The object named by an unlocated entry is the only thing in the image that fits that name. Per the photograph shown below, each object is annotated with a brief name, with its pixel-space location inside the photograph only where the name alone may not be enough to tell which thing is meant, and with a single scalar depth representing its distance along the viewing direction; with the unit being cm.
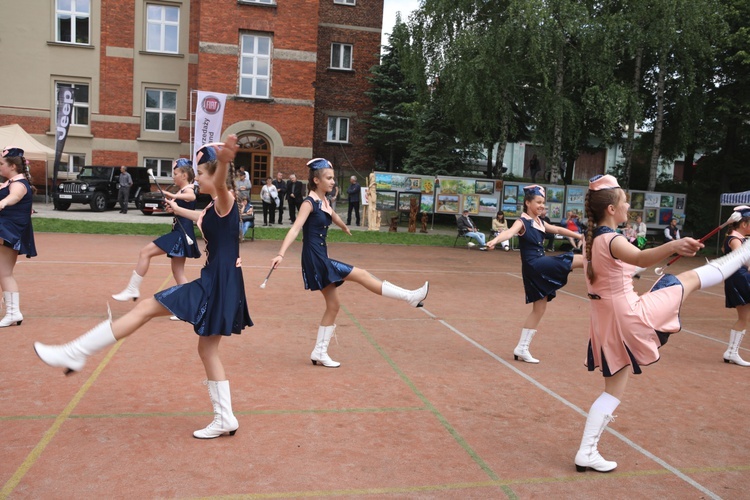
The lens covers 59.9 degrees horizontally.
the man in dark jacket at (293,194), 2508
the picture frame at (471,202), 2544
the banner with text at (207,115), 2395
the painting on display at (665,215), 2689
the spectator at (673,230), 2212
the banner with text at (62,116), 2862
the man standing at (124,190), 2772
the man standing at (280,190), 2580
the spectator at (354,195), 2583
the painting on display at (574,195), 2572
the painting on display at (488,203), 2565
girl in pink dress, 431
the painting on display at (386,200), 2533
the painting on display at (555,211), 2559
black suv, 2708
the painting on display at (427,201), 2561
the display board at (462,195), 2541
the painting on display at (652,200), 2662
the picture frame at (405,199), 2548
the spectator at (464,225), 2175
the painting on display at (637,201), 2650
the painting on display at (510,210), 2588
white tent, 2788
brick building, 3141
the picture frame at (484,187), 2558
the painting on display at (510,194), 2592
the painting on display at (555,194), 2553
